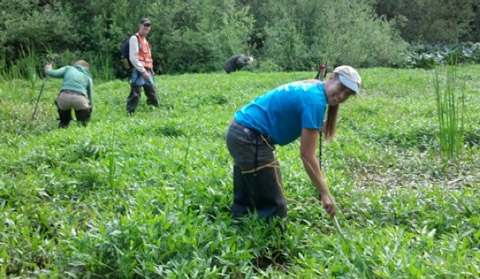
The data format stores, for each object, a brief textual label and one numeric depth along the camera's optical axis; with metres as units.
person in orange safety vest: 8.81
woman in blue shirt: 3.18
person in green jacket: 7.61
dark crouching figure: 16.81
